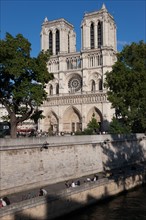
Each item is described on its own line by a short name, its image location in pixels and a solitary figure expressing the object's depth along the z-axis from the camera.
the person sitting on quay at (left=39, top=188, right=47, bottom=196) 21.23
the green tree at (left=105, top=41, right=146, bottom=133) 41.06
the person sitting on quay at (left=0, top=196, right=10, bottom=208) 18.80
